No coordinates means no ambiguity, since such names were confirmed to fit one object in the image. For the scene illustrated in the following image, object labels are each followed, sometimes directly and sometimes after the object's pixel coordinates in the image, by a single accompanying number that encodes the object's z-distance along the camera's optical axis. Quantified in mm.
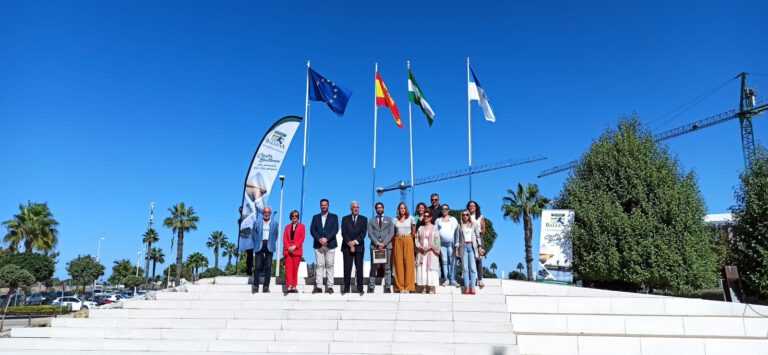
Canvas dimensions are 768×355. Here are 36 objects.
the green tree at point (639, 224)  16484
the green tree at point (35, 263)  33188
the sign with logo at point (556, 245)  17547
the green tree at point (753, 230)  16297
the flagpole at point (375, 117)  16734
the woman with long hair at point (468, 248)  10352
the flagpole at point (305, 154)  14842
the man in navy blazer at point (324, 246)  10414
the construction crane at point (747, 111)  51406
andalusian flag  17203
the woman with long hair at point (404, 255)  10375
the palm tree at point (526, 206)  43594
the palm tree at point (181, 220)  55406
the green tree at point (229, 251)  85238
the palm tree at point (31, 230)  38844
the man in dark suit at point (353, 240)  10383
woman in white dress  10352
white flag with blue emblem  17344
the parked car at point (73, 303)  29362
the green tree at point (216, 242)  83375
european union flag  16031
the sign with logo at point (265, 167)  12722
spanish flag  17000
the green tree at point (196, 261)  74750
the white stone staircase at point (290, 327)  8203
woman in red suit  10477
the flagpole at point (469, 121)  16734
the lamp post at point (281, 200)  13161
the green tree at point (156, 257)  76300
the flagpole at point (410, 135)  17938
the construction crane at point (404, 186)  104188
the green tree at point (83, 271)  40438
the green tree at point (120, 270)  70438
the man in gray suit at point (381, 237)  10328
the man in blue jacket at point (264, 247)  10789
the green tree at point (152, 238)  69738
